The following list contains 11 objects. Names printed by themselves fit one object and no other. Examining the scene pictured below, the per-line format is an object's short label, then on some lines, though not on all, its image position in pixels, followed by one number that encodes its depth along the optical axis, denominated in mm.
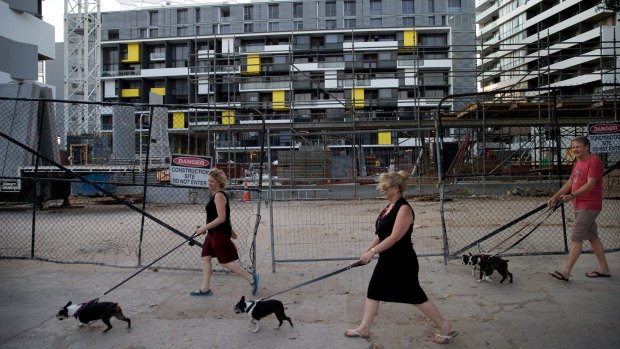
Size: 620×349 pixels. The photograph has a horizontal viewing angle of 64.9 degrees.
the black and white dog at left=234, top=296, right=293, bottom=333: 4516
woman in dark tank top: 5645
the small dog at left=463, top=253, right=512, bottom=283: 5857
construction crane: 48094
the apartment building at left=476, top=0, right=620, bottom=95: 47844
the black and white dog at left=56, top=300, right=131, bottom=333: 4547
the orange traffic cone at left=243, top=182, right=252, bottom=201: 13941
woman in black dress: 4160
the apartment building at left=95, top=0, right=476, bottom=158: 60969
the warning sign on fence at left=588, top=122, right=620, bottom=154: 6930
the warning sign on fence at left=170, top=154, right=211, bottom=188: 6473
